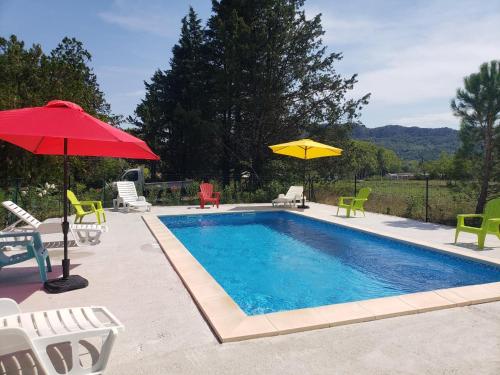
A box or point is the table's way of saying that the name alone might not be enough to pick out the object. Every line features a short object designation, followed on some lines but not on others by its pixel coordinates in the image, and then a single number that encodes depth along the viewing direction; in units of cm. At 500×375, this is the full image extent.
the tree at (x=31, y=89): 975
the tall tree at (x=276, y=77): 1838
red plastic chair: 1293
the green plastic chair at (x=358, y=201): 1091
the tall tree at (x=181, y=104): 2172
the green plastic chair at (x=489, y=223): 652
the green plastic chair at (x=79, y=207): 846
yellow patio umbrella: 1250
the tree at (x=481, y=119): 933
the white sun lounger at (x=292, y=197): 1318
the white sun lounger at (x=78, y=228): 544
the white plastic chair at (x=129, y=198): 1183
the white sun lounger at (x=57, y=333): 216
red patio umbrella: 340
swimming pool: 527
